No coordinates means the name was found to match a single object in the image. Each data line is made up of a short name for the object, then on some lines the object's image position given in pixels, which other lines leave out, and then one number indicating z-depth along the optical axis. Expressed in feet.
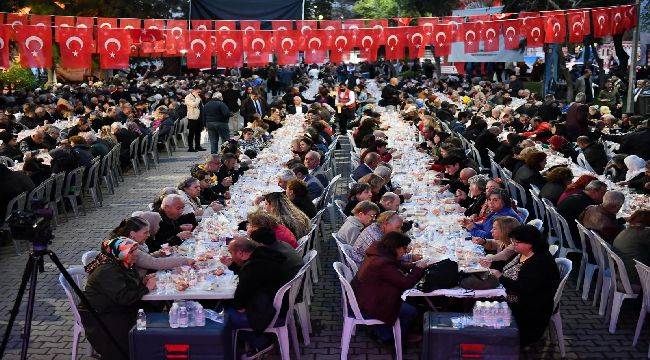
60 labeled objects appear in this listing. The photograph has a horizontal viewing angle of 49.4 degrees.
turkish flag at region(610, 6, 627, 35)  50.37
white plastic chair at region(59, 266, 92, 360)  20.35
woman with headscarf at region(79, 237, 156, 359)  19.44
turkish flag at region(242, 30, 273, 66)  52.60
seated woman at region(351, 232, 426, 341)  19.81
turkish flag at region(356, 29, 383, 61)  54.29
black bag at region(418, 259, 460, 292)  20.13
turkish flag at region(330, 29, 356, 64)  54.19
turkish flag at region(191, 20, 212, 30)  51.29
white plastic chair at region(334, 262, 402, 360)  20.56
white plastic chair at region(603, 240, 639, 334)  22.93
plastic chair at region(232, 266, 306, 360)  20.07
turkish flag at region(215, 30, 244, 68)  52.16
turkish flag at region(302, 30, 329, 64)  53.52
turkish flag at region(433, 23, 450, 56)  53.67
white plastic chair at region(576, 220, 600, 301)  26.11
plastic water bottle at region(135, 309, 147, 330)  18.76
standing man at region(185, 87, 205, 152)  61.11
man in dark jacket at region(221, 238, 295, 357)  19.72
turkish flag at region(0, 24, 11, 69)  44.17
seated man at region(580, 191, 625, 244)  25.22
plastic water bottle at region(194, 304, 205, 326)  18.76
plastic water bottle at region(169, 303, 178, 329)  18.65
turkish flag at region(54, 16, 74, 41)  46.34
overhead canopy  52.08
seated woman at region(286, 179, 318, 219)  28.91
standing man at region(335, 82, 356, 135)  69.36
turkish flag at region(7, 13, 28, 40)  44.57
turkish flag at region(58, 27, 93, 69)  46.47
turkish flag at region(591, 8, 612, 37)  50.33
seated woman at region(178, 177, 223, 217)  29.84
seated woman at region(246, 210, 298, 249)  22.94
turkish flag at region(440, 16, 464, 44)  53.26
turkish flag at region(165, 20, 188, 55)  51.44
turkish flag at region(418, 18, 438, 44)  53.72
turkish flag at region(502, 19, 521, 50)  51.72
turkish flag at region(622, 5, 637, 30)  51.26
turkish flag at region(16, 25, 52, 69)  45.03
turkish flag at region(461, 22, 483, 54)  52.70
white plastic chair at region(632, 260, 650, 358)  21.50
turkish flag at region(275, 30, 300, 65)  53.11
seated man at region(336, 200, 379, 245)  24.76
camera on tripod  18.07
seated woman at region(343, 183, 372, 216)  28.53
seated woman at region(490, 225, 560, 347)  20.33
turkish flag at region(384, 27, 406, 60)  54.30
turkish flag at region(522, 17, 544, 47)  51.08
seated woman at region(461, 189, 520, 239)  26.08
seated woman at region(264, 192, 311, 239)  25.66
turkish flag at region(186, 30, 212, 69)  51.82
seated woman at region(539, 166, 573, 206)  31.07
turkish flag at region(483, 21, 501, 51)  52.19
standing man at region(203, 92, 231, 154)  57.00
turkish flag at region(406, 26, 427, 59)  53.93
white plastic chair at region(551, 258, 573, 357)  21.49
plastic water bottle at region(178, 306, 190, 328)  18.63
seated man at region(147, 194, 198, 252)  25.94
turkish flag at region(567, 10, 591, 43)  49.98
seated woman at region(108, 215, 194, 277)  21.16
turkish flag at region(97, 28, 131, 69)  48.14
